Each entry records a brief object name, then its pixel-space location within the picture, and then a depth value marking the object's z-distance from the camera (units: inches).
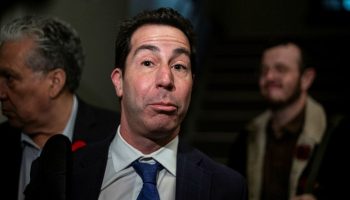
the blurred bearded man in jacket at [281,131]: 110.4
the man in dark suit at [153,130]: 60.9
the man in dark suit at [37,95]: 81.7
